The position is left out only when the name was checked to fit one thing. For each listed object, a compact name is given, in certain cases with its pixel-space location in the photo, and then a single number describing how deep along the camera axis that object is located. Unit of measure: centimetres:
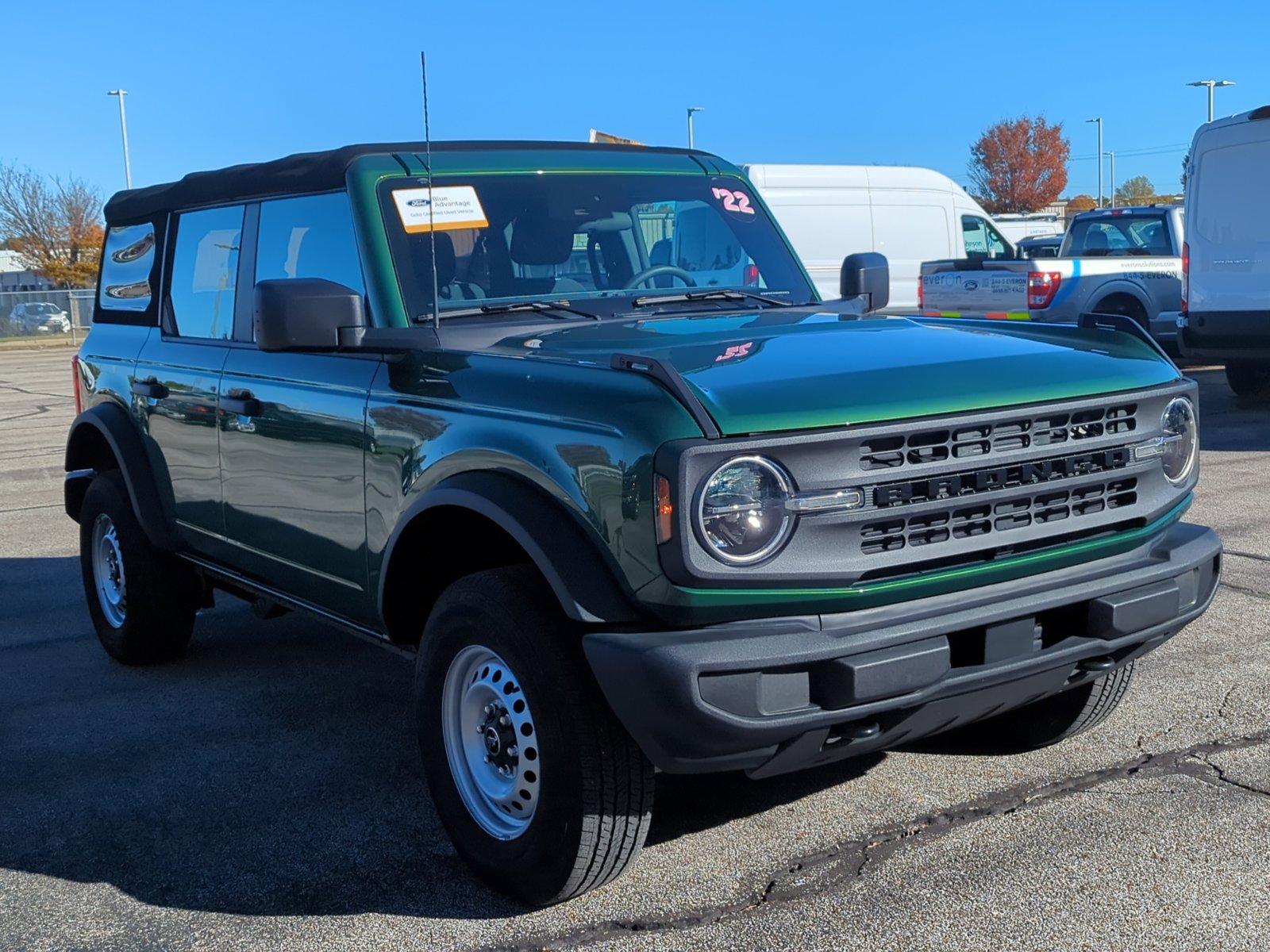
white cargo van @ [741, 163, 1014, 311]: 1662
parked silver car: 4288
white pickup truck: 1406
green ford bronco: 302
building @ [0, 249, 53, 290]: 7956
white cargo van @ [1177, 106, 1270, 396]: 1204
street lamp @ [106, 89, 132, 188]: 5194
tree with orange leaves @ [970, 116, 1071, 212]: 6925
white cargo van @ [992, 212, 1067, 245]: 3684
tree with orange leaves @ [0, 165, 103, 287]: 5728
